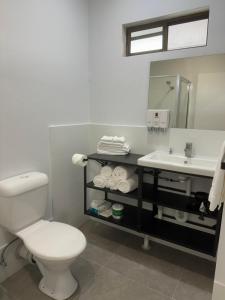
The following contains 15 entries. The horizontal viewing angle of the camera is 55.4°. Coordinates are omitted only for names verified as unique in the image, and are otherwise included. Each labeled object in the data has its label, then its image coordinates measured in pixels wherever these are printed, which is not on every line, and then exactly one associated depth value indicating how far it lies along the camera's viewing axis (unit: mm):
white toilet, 1405
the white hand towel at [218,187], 1167
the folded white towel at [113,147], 2127
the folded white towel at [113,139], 2134
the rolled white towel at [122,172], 1958
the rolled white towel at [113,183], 1991
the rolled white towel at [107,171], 2051
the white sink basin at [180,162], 1527
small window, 1889
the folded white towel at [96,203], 2236
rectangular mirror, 1785
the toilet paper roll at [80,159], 2025
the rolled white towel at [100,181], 2055
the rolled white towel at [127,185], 1933
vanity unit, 1709
